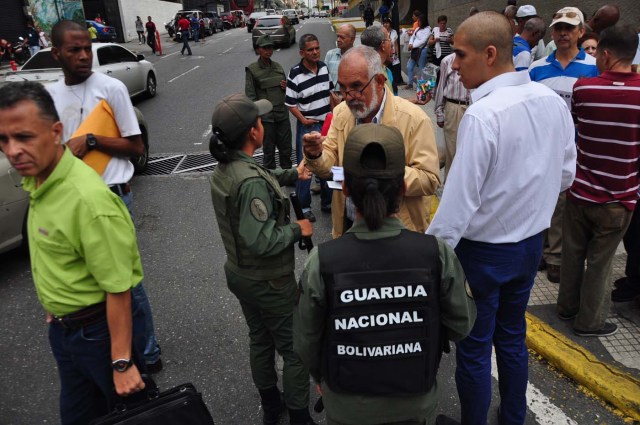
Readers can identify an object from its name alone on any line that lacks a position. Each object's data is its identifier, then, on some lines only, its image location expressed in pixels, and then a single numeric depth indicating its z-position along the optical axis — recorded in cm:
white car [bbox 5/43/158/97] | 917
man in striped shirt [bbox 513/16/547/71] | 524
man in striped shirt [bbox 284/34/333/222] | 551
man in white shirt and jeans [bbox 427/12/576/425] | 209
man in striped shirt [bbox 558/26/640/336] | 289
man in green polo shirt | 182
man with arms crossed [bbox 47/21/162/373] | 292
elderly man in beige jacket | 256
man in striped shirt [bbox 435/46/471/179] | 539
